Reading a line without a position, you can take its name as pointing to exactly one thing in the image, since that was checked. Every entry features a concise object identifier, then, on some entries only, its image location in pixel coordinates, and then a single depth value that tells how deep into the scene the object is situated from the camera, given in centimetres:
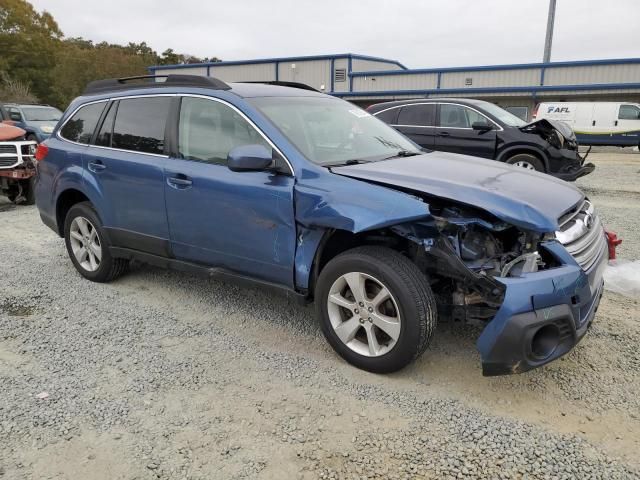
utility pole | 2621
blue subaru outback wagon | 288
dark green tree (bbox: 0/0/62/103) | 4834
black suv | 899
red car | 880
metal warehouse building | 2633
